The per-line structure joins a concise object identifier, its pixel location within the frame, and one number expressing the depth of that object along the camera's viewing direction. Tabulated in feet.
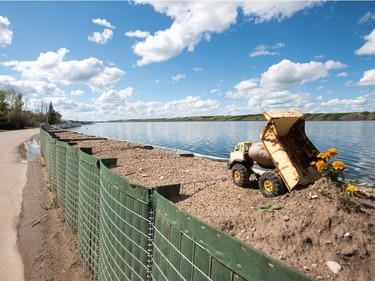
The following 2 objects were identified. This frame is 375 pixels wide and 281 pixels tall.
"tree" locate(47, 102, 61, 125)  386.05
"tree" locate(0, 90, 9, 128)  267.80
